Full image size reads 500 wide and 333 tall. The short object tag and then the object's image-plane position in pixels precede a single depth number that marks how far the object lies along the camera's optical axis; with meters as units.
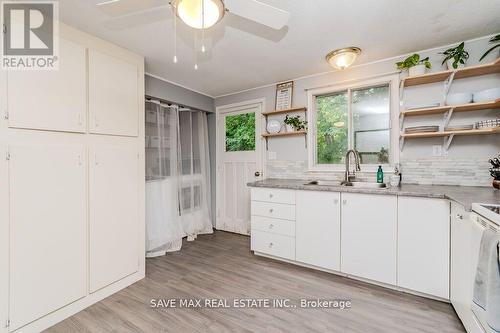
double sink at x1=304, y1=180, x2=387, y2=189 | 2.49
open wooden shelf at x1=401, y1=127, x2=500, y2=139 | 1.90
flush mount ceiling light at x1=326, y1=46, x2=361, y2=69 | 2.21
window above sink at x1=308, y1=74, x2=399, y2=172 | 2.55
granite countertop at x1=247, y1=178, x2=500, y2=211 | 1.51
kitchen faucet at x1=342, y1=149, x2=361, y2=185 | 2.62
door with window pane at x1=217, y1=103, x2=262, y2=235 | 3.55
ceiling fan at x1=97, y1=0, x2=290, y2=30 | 1.19
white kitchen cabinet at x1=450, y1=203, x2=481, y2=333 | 1.40
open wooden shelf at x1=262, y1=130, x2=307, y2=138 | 3.01
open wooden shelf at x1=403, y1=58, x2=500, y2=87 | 1.96
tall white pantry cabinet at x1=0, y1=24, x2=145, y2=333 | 1.50
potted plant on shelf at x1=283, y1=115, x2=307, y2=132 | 3.05
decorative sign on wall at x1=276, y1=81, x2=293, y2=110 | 3.13
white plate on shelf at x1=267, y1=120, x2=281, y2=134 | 3.19
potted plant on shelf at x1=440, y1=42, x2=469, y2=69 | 2.08
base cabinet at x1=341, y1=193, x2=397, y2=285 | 2.01
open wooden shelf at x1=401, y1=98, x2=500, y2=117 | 1.95
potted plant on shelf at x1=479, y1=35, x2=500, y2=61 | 1.95
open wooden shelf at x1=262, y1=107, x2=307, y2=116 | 3.06
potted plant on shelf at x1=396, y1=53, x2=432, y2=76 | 2.21
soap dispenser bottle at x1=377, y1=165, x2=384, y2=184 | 2.50
